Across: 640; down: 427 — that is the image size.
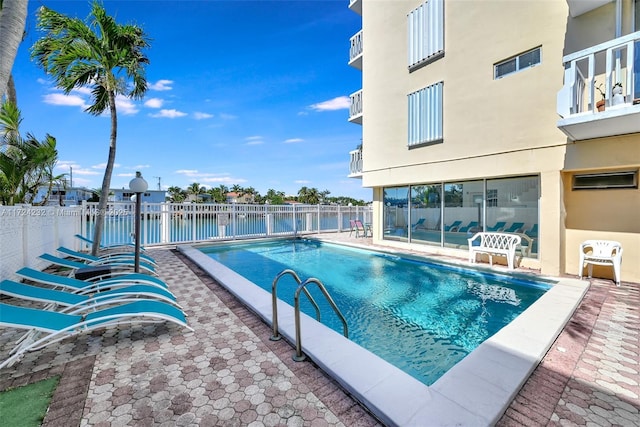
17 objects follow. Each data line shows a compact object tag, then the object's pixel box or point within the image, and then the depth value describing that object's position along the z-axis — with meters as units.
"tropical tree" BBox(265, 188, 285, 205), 66.80
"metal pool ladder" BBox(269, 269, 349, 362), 3.13
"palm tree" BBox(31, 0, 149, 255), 7.65
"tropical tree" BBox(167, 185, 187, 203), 61.12
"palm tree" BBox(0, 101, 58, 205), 8.18
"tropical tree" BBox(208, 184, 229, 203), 63.62
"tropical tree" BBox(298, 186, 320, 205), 62.65
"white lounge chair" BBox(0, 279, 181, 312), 3.58
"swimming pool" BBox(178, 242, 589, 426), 2.23
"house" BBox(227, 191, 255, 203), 66.81
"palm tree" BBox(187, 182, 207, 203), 66.64
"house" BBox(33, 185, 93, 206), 40.93
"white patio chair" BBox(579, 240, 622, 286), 6.04
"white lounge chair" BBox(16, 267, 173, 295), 4.40
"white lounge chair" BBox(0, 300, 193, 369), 2.81
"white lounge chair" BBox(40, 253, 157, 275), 5.73
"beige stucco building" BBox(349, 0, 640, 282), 6.01
